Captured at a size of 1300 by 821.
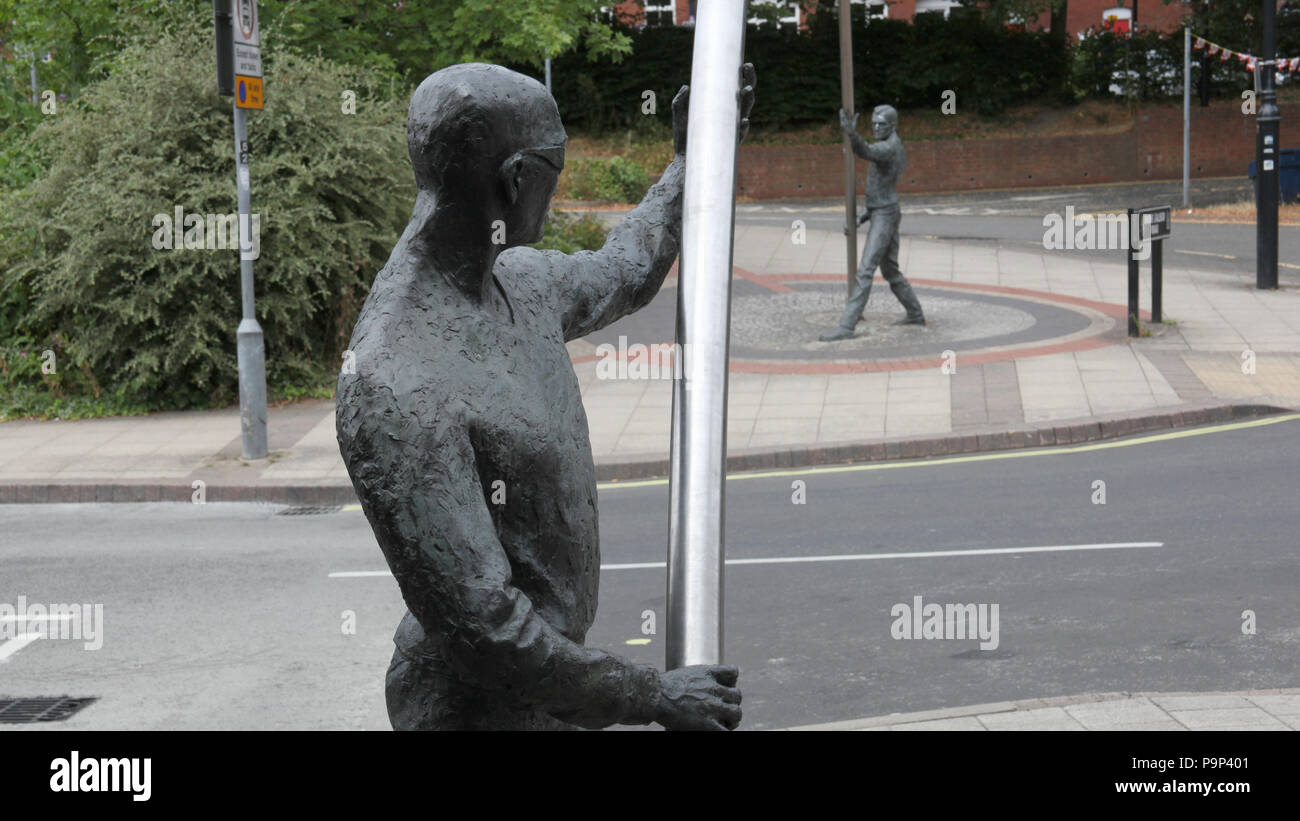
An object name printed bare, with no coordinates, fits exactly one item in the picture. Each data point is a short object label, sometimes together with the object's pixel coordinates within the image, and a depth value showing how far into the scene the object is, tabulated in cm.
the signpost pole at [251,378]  1342
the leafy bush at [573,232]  2122
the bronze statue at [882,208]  1725
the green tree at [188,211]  1534
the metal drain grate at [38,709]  719
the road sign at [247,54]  1294
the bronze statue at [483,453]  173
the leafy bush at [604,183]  3803
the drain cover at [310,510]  1205
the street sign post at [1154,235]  1731
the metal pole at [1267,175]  2022
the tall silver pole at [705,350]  162
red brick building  4919
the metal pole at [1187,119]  3117
